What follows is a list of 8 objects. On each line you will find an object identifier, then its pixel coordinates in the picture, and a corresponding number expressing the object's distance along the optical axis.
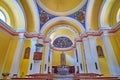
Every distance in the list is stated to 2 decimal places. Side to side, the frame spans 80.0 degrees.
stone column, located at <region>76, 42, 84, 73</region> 7.41
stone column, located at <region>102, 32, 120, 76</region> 5.44
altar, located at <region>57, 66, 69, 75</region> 8.84
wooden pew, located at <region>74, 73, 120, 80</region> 3.19
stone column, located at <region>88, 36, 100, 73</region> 6.00
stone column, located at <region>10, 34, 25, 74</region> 5.40
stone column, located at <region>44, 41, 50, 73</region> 7.24
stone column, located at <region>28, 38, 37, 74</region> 5.99
